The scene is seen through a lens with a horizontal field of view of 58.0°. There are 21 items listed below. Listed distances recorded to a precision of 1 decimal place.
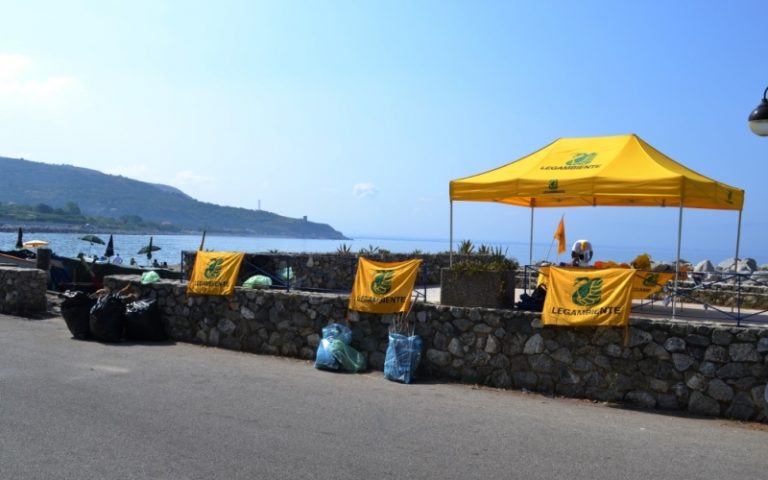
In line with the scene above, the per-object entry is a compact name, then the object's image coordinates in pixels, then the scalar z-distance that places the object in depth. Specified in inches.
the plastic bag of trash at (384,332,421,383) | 391.5
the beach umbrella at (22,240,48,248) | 1540.6
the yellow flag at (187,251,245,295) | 494.3
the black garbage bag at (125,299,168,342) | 500.7
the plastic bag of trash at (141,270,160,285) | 532.7
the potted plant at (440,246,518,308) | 392.8
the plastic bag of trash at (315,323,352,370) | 415.9
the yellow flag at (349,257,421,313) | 414.9
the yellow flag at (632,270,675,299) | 438.6
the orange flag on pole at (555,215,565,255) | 597.3
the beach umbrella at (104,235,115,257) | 1521.9
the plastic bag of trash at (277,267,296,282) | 645.9
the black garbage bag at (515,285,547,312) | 386.6
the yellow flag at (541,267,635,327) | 347.3
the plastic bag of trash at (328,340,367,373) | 415.2
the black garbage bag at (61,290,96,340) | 494.0
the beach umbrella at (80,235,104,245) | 1496.1
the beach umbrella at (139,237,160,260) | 1509.6
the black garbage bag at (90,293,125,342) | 483.8
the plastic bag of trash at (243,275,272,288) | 499.8
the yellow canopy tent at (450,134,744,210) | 380.5
